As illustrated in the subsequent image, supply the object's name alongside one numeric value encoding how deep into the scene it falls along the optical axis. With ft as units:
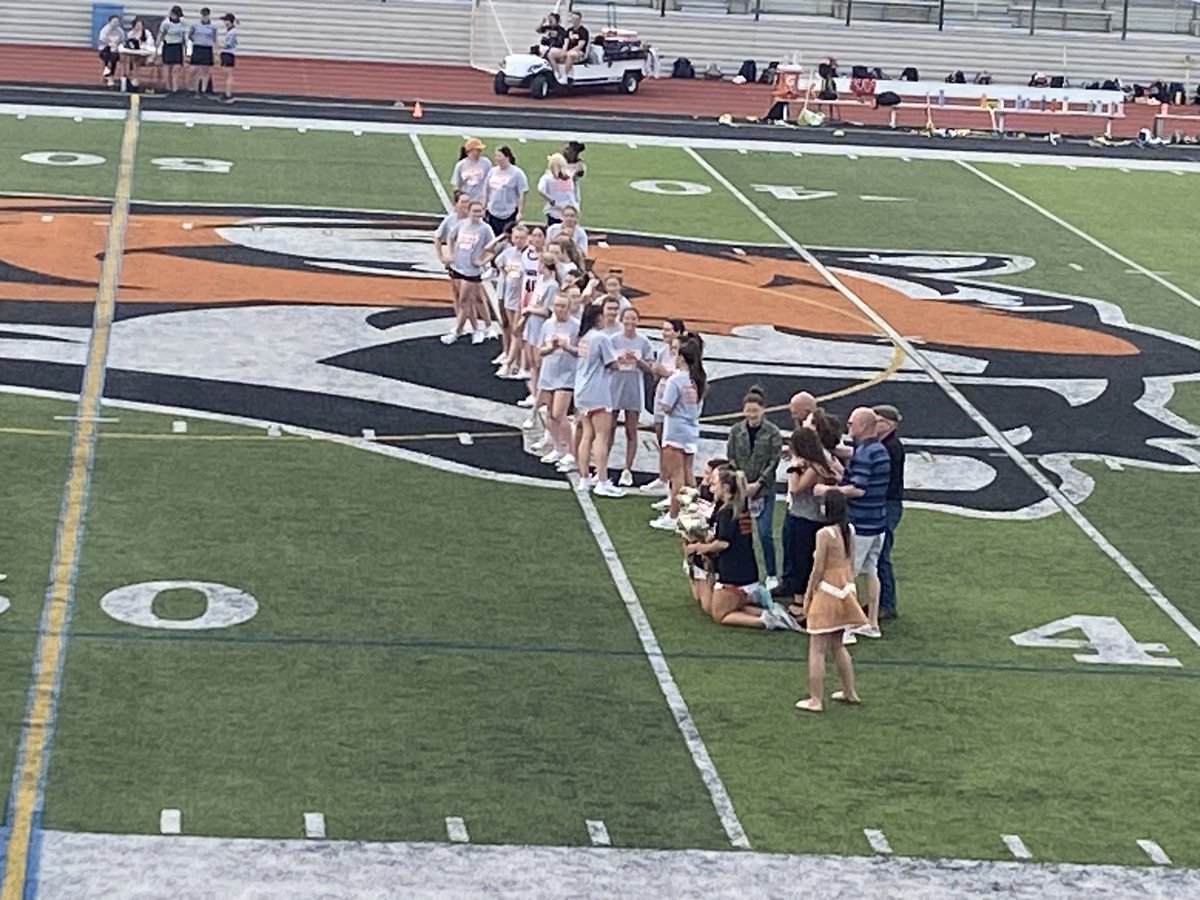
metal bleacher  179.11
